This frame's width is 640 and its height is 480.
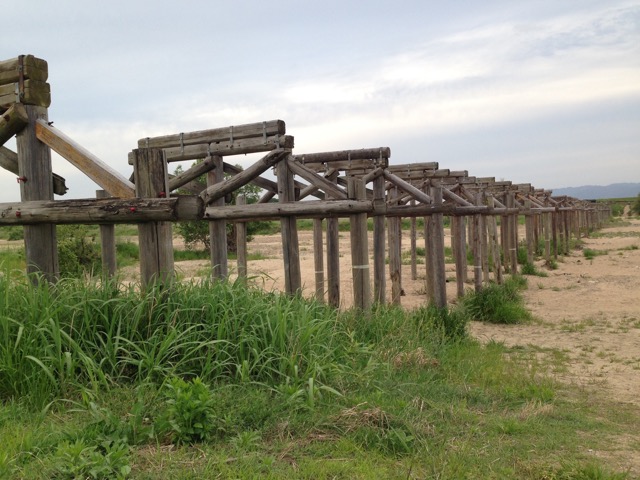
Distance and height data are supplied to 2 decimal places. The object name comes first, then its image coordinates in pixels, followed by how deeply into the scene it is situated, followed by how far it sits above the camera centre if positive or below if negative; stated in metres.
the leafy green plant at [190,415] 3.74 -1.13
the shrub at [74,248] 17.19 -0.35
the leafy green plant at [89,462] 3.16 -1.18
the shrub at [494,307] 11.81 -1.76
